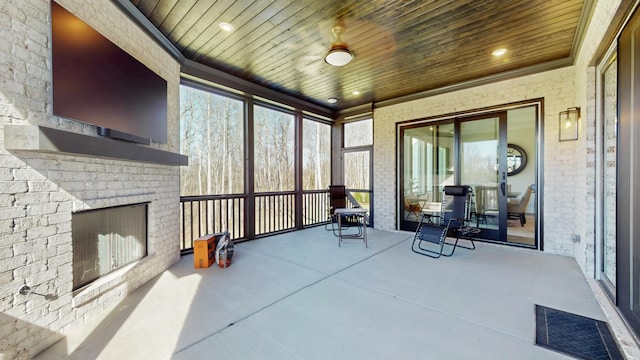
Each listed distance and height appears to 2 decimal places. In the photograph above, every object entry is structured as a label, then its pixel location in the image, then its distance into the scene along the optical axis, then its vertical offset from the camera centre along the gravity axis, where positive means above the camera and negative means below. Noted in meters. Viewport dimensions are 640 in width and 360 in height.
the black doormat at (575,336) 1.68 -1.18
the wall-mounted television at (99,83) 1.80 +0.83
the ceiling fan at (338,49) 2.87 +1.57
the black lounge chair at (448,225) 3.82 -0.78
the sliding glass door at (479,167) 4.30 +0.20
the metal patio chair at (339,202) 5.48 -0.54
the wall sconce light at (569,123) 3.54 +0.79
